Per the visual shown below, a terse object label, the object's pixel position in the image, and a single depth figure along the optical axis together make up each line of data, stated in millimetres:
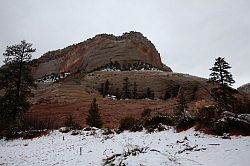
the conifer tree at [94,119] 28953
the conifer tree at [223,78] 32906
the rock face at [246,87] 103600
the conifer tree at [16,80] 28234
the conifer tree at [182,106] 33531
